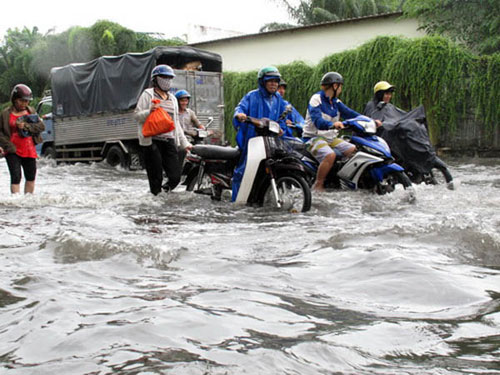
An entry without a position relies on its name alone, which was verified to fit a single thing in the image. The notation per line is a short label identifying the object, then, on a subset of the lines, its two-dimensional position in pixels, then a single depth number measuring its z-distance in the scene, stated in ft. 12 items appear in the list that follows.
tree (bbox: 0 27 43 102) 142.01
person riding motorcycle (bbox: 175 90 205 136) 36.28
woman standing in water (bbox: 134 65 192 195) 26.23
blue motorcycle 25.14
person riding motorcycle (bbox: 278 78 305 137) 28.91
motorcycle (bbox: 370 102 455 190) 27.73
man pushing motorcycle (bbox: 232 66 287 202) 25.23
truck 54.90
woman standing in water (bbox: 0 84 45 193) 27.07
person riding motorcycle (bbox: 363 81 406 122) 29.25
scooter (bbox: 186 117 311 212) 23.32
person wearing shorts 26.43
